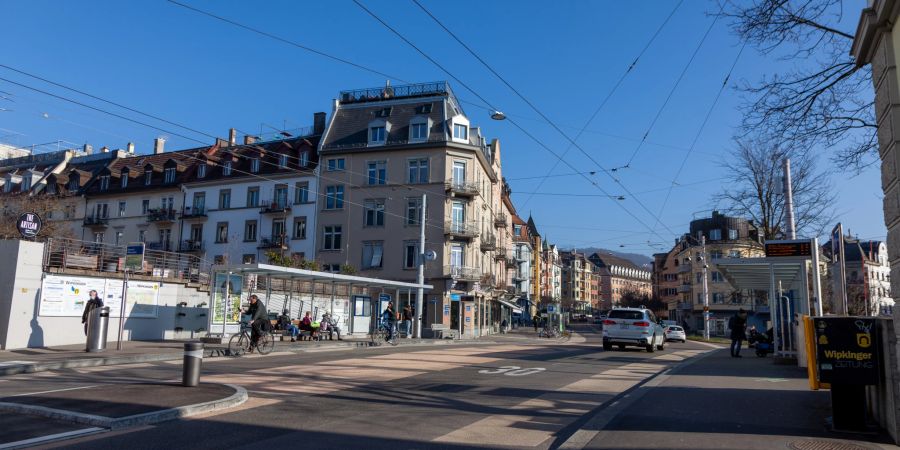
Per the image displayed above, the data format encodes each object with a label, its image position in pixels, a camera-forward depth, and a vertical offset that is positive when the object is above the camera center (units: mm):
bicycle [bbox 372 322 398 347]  28342 -1181
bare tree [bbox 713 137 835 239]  33719 +6116
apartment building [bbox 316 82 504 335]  48500 +8618
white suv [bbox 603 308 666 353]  24250 -548
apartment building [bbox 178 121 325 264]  51406 +8338
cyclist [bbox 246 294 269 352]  19422 -342
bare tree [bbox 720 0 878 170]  10555 +4029
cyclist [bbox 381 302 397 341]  29031 -483
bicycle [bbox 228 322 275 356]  19922 -1204
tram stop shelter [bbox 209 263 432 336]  23641 +523
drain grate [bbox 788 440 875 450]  6656 -1313
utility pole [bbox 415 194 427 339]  36250 +1013
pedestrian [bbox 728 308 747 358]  21984 -438
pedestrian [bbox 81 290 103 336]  19594 -33
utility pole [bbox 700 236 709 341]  50884 +417
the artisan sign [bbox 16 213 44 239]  20141 +2368
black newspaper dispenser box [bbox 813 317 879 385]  7164 -351
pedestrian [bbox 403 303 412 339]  32594 -633
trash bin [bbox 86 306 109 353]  18641 -804
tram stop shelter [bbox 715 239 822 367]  16231 +1395
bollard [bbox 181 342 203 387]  10641 -989
